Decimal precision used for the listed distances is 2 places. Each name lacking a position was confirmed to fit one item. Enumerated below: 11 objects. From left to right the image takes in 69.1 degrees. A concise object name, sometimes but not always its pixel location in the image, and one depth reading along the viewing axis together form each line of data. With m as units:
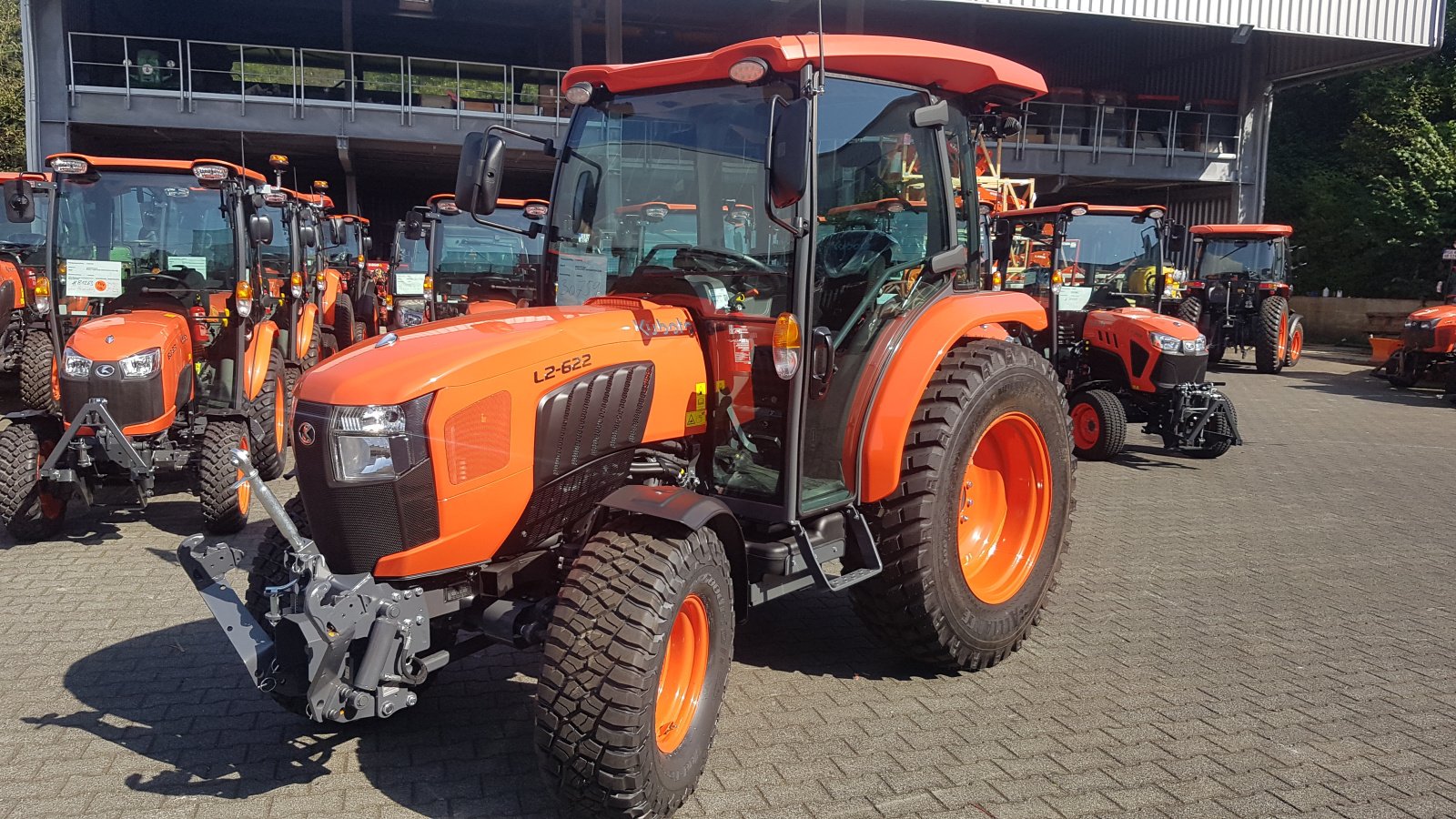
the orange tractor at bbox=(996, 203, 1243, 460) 9.27
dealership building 18.67
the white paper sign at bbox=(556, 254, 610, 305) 3.97
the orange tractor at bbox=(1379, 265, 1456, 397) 14.28
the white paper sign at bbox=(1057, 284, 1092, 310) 10.56
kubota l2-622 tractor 2.93
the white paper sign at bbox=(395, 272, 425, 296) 11.86
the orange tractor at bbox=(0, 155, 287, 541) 6.00
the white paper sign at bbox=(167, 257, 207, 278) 7.07
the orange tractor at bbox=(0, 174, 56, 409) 8.27
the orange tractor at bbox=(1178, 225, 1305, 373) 16.98
